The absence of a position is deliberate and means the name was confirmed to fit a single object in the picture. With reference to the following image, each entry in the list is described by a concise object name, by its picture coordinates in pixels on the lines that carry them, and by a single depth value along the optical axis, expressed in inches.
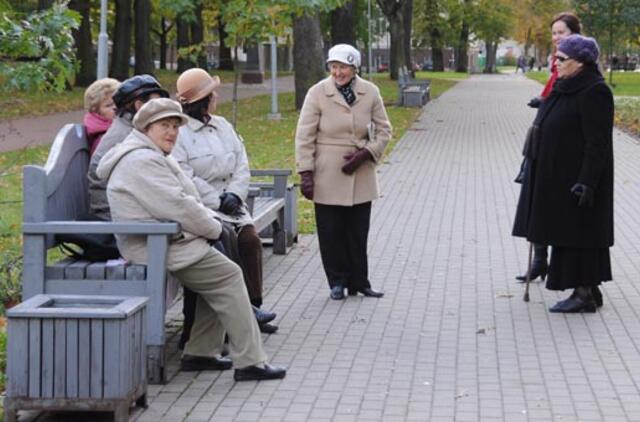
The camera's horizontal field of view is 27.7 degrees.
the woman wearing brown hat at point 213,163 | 302.5
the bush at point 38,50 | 314.7
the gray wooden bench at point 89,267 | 257.4
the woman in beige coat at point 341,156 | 356.2
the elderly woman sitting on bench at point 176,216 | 255.9
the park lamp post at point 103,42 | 488.7
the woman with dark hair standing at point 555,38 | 359.9
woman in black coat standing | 334.0
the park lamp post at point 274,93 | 1154.7
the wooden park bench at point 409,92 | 1459.2
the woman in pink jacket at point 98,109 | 312.7
